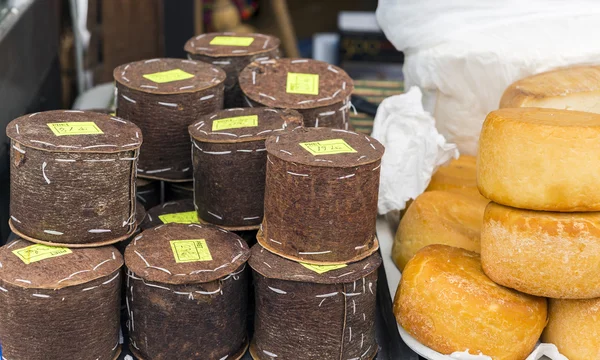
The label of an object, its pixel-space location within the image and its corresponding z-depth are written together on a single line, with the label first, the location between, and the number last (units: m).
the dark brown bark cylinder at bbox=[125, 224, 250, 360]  1.32
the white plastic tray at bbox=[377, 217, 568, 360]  1.36
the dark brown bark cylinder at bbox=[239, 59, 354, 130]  1.64
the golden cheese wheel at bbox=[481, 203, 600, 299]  1.29
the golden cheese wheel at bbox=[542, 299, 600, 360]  1.34
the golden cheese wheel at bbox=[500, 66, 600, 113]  1.62
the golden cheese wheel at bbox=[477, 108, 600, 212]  1.27
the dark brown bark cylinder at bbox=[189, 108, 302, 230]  1.48
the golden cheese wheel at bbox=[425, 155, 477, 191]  1.86
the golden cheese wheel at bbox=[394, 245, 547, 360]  1.34
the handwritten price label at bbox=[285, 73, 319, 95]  1.68
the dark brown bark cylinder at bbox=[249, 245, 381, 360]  1.35
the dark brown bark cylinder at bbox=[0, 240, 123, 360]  1.26
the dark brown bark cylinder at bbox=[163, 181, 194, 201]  1.75
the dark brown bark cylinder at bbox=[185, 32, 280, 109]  1.81
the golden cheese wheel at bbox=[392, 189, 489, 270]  1.62
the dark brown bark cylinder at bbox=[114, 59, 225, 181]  1.58
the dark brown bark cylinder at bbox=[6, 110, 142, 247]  1.31
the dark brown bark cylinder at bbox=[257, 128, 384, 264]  1.32
